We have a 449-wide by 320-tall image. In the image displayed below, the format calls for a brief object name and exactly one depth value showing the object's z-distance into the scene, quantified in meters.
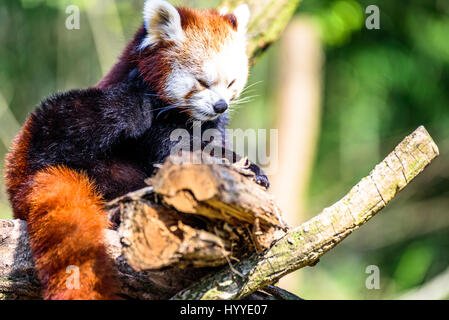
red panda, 2.34
